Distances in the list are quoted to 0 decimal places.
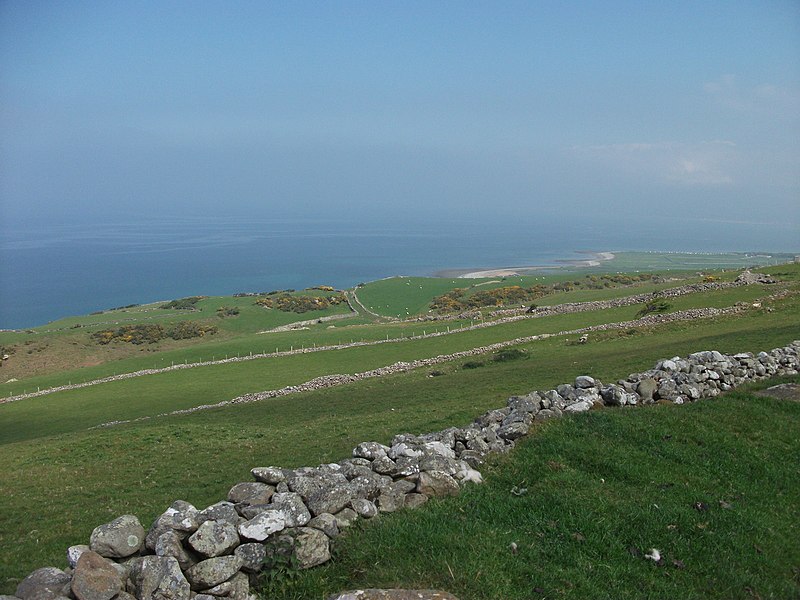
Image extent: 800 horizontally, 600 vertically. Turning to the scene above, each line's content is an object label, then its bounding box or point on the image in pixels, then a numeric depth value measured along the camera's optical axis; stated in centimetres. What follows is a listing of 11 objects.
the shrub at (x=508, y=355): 3183
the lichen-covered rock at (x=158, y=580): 637
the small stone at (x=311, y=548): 713
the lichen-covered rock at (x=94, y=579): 609
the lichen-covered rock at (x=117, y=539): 686
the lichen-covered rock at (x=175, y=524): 705
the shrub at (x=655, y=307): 4200
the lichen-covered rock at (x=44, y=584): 616
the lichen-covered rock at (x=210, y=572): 658
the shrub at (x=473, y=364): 3104
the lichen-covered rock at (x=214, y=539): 683
